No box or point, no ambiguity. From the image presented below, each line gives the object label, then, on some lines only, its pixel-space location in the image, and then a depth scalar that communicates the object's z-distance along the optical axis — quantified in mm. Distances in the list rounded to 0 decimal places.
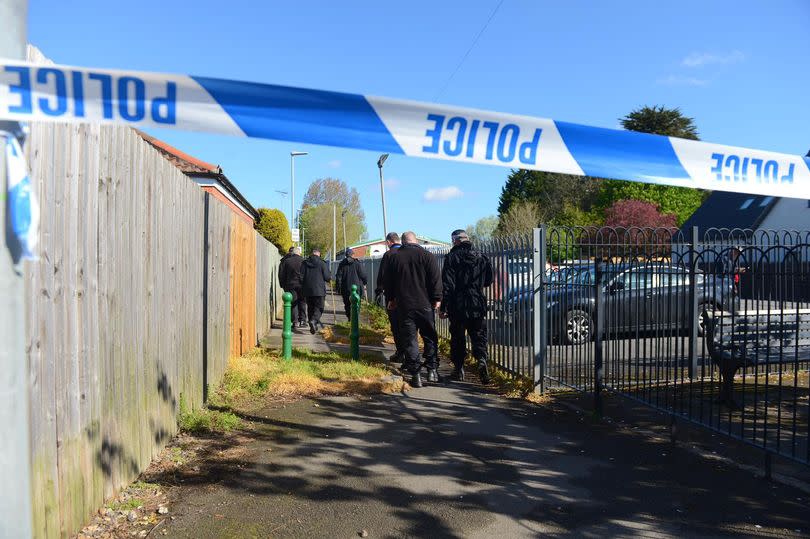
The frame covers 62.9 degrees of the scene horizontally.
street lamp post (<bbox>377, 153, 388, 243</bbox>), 25175
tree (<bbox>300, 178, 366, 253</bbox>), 72750
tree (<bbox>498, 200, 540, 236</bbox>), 48856
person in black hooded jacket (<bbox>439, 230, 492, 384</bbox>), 8031
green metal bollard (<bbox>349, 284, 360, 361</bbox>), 9109
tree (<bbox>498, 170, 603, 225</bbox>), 64688
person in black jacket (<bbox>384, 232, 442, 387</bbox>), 8000
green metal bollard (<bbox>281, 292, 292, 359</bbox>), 9051
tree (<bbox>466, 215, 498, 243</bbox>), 102300
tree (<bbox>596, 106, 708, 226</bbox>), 51500
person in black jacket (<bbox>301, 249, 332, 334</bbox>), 13195
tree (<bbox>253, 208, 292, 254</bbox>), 38906
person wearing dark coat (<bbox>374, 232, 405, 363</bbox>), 8273
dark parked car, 5986
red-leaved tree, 45875
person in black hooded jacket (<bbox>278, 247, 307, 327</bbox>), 14055
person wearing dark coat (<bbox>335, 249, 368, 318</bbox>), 13953
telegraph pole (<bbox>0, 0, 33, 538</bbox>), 1974
